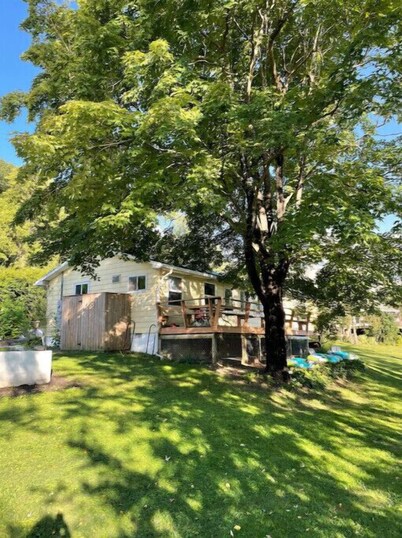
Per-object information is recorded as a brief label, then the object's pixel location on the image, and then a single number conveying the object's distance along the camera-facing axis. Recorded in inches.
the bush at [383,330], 1200.2
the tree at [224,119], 292.4
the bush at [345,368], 522.0
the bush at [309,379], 438.9
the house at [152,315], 549.3
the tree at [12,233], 1106.1
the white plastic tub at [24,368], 328.2
